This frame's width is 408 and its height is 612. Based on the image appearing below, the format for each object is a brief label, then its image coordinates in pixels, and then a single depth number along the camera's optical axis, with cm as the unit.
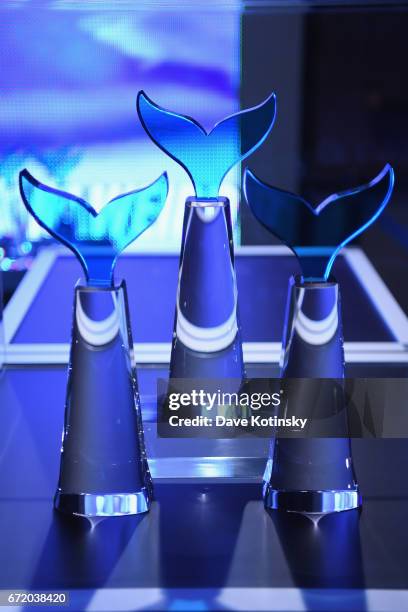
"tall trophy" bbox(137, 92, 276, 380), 132
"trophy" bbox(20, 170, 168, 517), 129
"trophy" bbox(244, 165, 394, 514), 130
